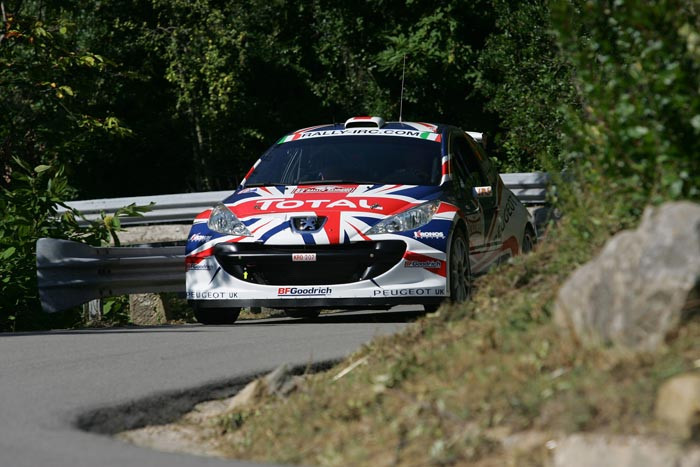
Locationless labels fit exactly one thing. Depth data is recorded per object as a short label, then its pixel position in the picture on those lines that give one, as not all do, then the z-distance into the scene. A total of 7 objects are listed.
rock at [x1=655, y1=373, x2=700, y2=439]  8.86
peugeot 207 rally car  20.67
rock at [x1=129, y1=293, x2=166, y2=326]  26.30
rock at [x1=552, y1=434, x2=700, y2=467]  8.63
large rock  10.11
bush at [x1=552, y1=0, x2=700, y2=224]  11.91
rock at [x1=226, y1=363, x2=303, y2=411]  13.45
